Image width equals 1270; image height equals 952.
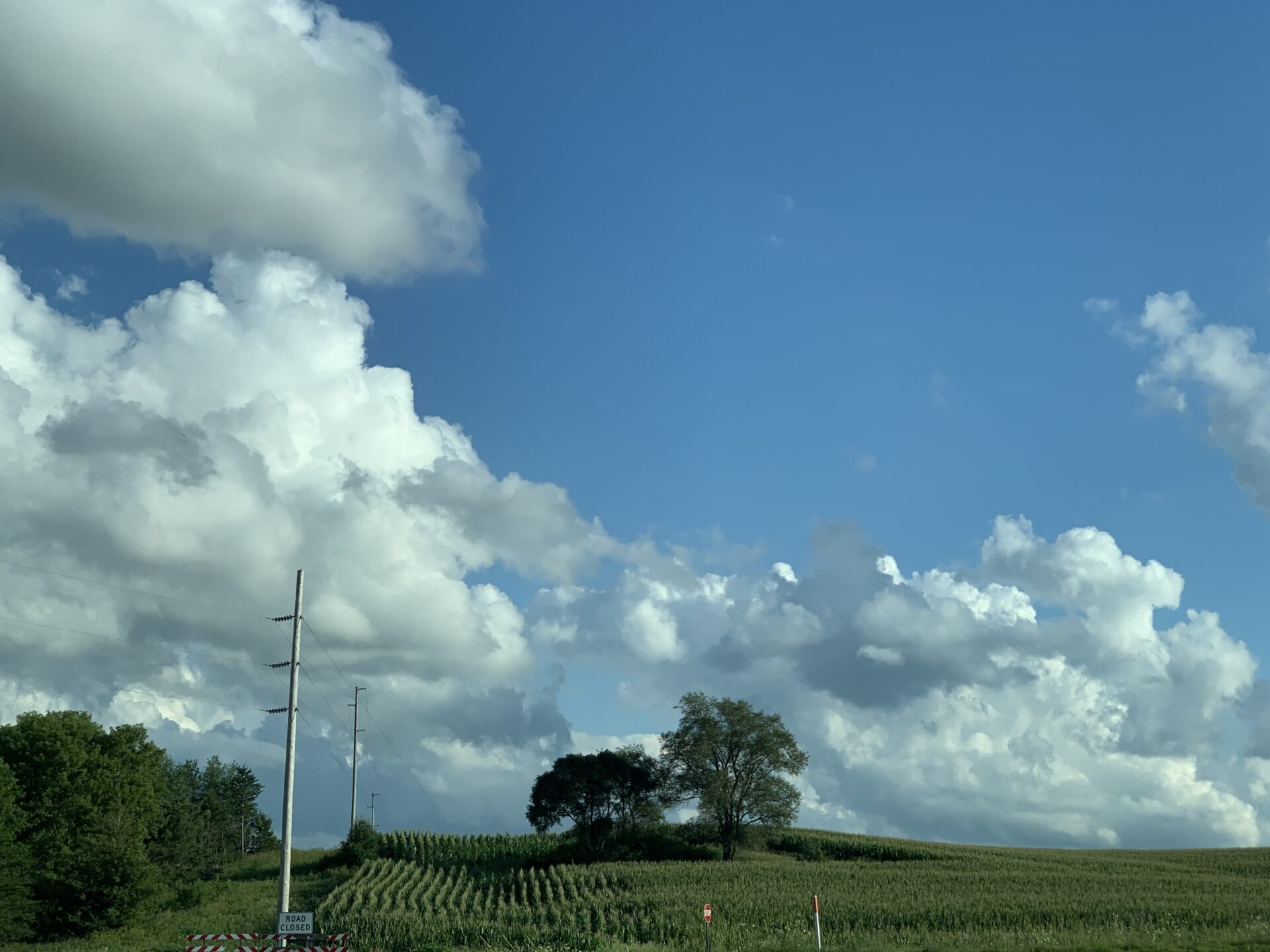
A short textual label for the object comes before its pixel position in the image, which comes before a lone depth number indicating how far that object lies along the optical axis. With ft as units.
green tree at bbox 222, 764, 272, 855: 466.29
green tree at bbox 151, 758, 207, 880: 259.80
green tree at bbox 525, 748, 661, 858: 265.75
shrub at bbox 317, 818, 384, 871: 257.96
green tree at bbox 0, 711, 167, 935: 185.47
